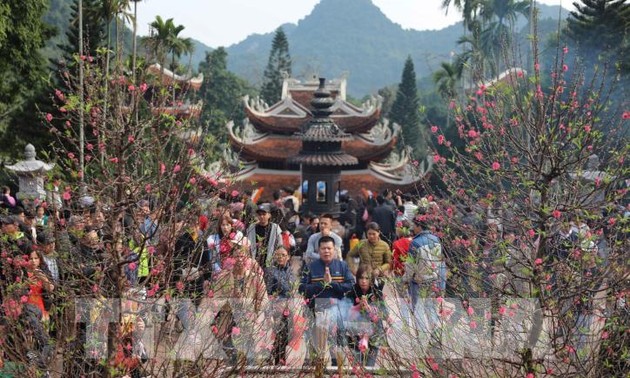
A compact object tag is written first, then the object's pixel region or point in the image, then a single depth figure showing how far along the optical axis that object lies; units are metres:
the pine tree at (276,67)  61.22
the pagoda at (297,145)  29.27
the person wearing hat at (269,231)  7.30
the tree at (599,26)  23.36
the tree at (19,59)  16.78
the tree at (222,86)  60.97
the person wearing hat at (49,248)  4.76
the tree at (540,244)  4.36
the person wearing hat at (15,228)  6.13
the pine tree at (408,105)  54.81
